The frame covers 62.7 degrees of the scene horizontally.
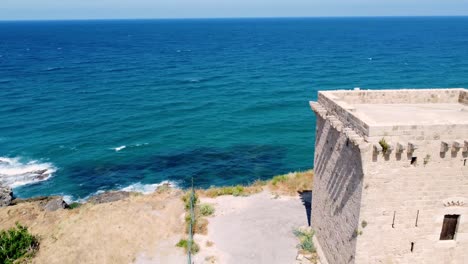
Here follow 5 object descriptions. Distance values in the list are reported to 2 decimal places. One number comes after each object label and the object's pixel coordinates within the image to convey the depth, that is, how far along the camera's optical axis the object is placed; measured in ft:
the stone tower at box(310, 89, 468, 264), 40.73
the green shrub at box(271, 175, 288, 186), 87.92
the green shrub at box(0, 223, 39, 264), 64.28
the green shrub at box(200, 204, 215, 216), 75.87
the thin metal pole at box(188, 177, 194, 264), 59.53
